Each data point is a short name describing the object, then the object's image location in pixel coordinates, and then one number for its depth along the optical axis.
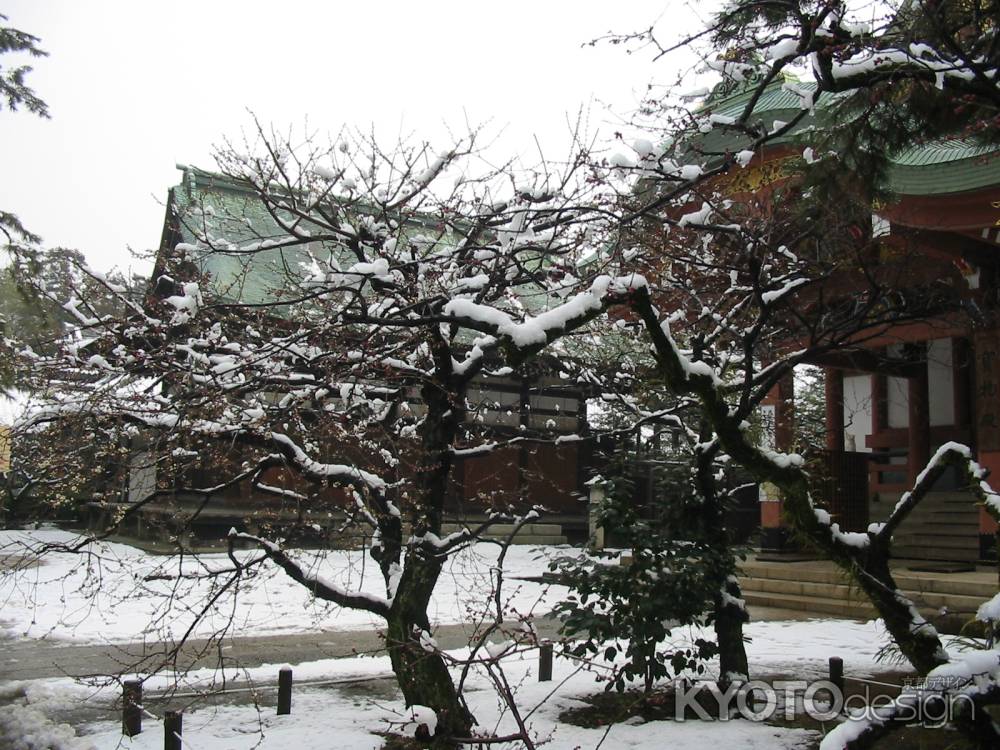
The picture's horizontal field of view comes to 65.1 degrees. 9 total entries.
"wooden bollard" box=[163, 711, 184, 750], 5.01
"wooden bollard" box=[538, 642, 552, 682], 7.30
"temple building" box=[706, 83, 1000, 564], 9.20
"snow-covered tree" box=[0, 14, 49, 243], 11.69
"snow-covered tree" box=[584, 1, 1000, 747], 3.91
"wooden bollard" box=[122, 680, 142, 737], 5.32
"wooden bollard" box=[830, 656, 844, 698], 6.36
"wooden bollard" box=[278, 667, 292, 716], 6.28
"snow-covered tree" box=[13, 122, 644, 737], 5.30
